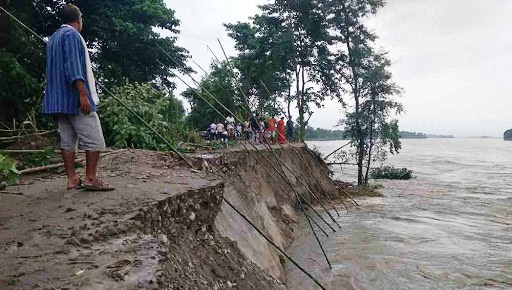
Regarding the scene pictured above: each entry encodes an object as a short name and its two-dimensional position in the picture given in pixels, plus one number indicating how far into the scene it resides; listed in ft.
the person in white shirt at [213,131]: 48.89
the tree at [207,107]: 81.20
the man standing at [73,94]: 11.46
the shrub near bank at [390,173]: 89.45
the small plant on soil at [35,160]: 18.65
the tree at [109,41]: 31.86
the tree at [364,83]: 68.28
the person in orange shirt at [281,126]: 53.03
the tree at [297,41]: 69.10
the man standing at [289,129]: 68.45
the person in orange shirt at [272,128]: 51.04
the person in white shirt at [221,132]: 46.91
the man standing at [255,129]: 46.79
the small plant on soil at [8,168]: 11.53
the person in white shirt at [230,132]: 53.38
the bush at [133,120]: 25.26
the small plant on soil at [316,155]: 53.96
